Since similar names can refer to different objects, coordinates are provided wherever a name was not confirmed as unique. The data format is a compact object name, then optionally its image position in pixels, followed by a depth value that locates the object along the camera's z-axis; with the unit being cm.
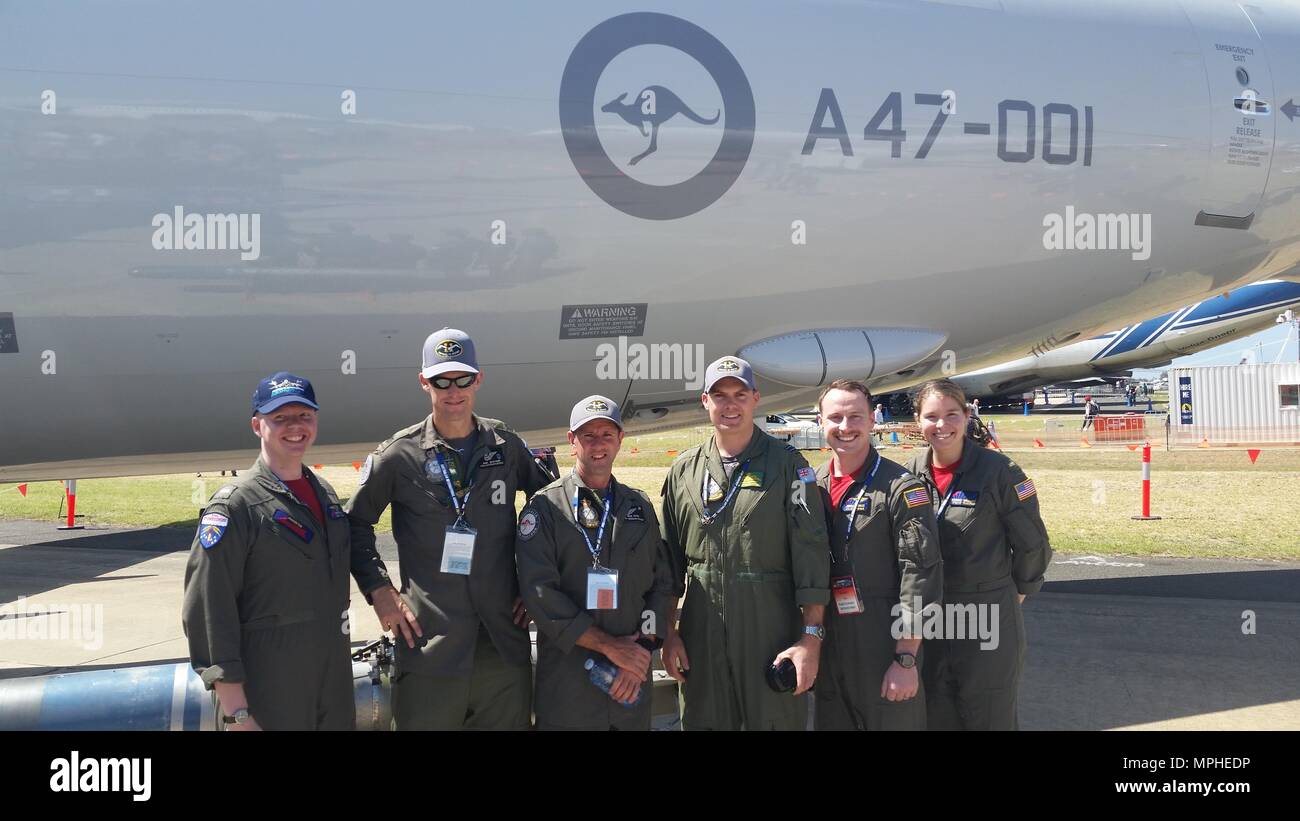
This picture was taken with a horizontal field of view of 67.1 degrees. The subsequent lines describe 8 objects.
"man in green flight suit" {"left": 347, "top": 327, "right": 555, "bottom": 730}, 381
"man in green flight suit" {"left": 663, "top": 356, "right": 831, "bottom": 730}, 379
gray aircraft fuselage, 513
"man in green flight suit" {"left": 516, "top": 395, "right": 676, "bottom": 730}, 372
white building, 3058
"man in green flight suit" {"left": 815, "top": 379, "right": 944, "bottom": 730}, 392
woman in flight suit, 422
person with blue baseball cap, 338
